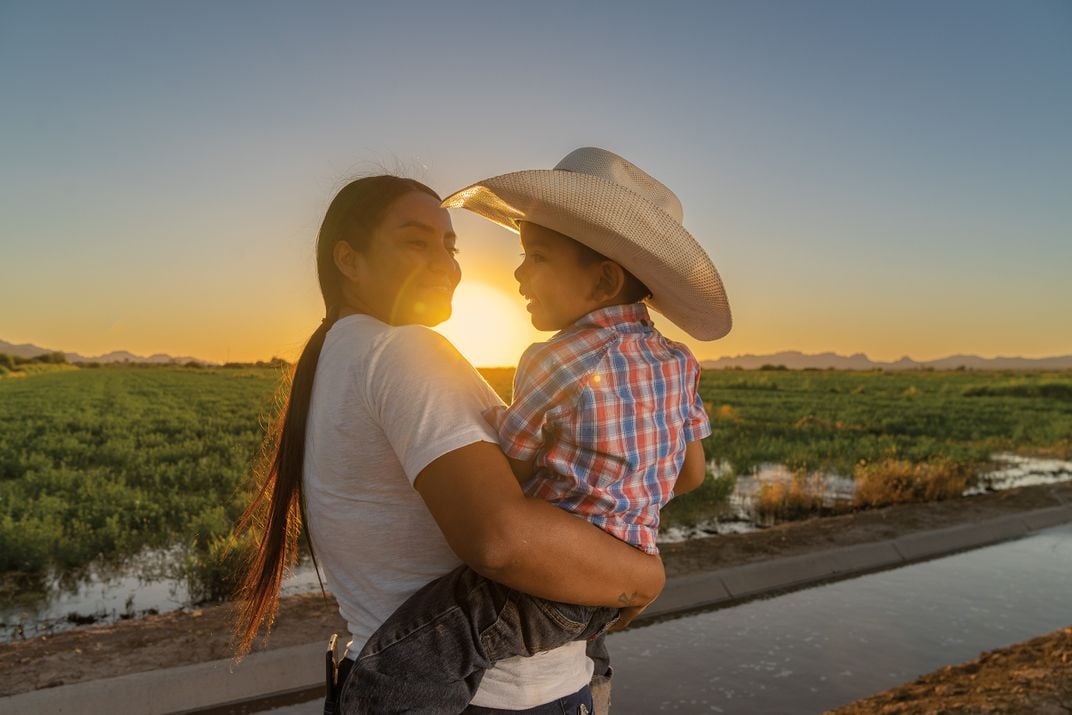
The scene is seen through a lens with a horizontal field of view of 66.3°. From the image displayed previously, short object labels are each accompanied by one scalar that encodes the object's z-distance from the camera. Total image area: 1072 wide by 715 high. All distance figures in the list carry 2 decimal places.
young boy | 1.41
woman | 1.25
